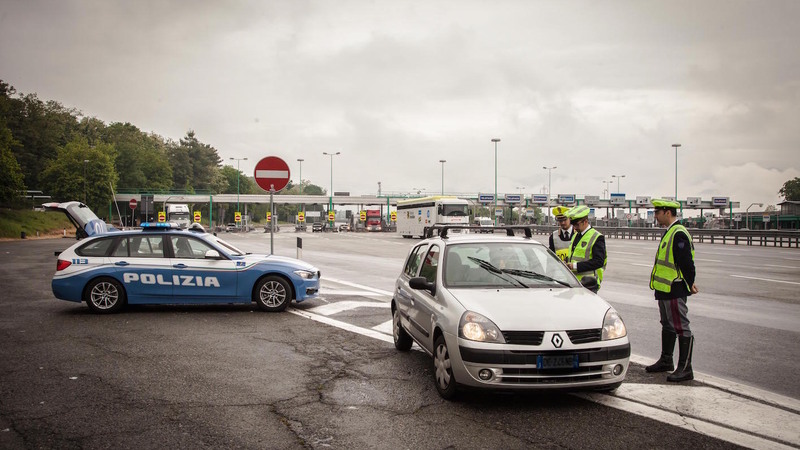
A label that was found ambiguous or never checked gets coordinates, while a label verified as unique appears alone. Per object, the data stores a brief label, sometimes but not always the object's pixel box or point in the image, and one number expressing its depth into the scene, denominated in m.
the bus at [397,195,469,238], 44.97
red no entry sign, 13.07
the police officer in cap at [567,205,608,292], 6.86
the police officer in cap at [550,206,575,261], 8.00
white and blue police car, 9.56
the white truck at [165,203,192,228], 57.53
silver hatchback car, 4.73
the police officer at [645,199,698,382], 5.73
